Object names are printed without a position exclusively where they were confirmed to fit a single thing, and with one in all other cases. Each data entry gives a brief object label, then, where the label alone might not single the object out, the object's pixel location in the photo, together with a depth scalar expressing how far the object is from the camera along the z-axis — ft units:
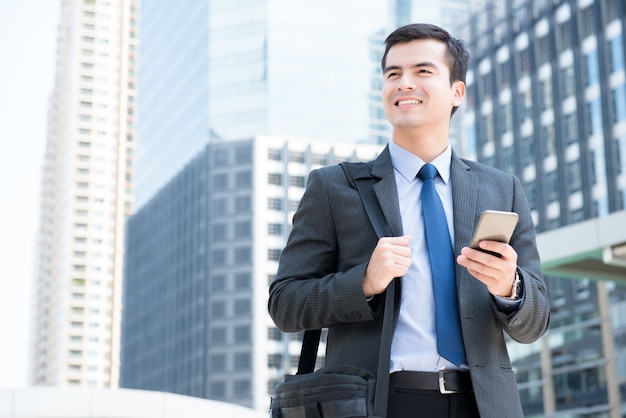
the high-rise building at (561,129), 112.68
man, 7.60
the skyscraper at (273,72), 307.78
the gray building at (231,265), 273.95
